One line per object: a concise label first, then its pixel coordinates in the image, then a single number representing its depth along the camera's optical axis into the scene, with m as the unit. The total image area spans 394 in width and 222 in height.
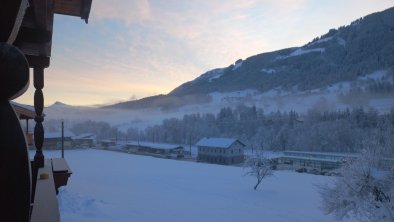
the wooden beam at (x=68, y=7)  3.87
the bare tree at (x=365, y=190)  16.52
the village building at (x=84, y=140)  78.72
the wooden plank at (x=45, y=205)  1.56
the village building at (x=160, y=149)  65.69
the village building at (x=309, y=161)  48.81
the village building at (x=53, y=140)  60.66
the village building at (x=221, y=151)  55.28
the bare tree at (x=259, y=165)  32.59
